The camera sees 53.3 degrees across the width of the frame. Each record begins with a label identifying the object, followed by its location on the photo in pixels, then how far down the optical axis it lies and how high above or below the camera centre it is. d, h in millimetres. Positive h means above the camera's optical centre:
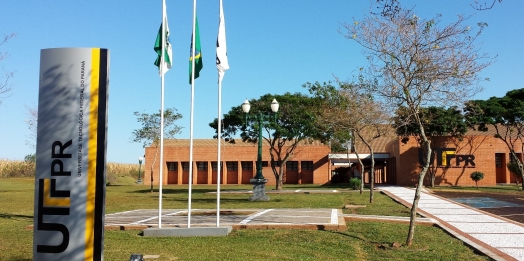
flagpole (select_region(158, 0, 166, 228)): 10594 +2092
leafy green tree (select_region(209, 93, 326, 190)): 33688 +3223
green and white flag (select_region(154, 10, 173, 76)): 10867 +2406
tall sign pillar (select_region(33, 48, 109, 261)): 5402 +131
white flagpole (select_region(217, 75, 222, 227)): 11316 +1152
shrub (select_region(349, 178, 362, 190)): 36156 -1000
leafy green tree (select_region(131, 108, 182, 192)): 42281 +3251
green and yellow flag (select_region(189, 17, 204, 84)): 11414 +2419
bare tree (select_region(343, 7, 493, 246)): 10500 +2075
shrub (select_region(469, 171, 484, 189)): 40594 -514
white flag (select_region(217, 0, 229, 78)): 11703 +2691
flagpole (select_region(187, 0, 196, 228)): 10953 +1648
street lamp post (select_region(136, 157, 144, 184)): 59906 -1585
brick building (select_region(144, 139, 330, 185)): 55438 +403
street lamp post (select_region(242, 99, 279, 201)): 23172 -720
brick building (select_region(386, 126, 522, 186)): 43250 +701
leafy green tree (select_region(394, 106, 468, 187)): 39625 +3108
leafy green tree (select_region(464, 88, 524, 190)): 37438 +4142
